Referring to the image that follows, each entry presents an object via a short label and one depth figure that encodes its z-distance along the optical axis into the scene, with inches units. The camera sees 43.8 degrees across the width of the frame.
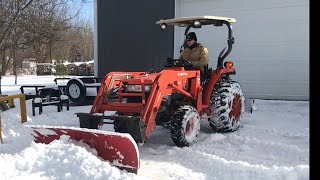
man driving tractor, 278.7
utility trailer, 424.8
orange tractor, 223.3
